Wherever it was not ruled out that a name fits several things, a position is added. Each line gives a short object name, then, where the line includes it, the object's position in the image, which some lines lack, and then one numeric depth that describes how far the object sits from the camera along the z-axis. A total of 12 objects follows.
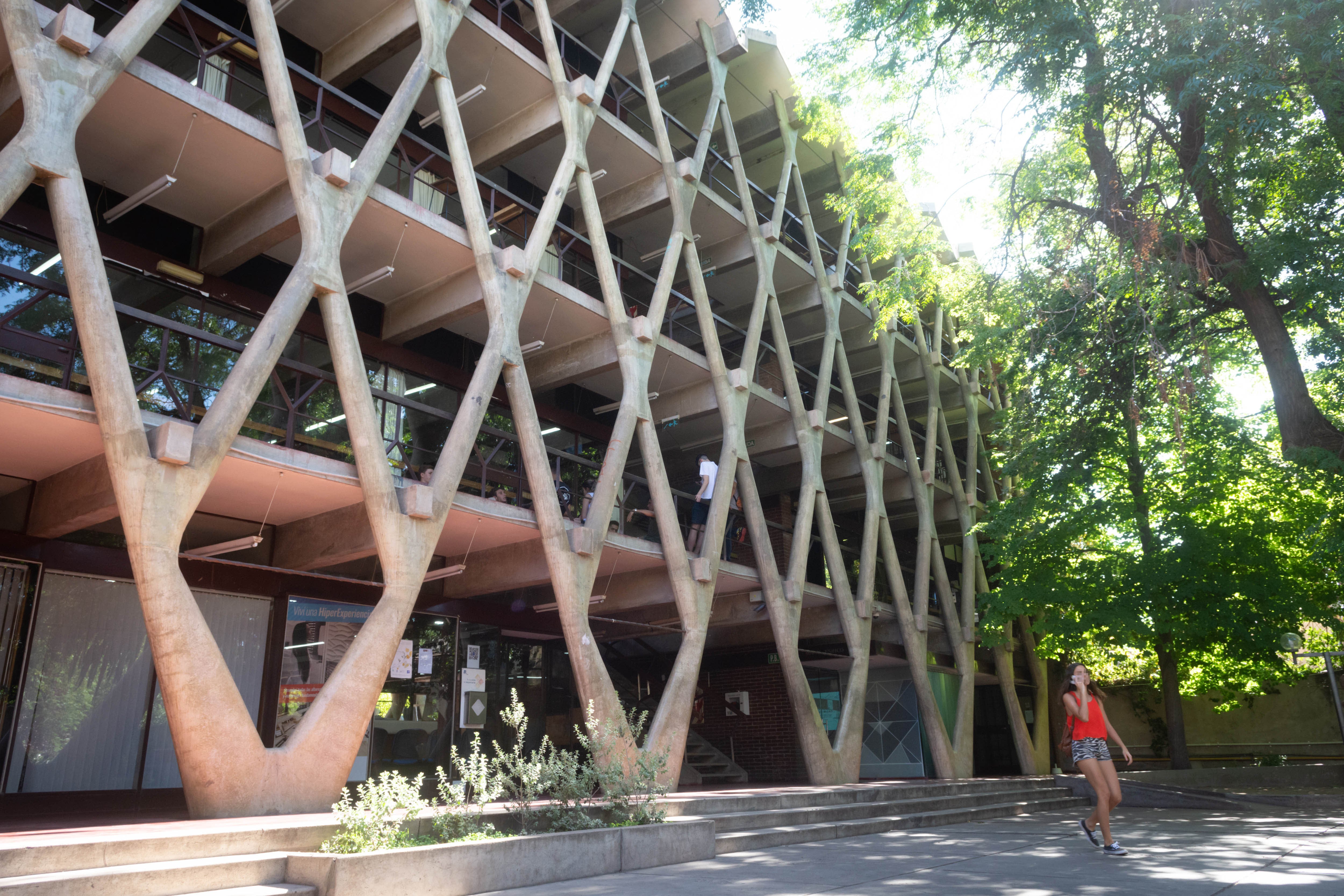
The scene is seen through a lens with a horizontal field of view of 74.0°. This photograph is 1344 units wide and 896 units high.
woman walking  8.44
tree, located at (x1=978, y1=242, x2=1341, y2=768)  13.38
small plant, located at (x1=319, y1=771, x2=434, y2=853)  6.32
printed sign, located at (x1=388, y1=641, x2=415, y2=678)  13.53
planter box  5.84
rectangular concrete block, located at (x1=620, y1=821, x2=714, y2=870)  7.81
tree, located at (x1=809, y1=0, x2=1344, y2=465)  9.90
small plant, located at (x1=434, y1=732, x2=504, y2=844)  6.99
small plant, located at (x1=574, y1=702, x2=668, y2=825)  8.45
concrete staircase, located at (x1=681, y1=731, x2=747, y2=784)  19.66
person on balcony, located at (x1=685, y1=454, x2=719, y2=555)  15.67
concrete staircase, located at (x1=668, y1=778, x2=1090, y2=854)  10.41
